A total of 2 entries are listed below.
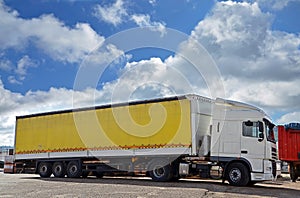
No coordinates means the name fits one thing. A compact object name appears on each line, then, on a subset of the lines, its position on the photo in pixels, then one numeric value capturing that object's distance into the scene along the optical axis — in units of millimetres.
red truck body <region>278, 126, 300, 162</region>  13437
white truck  11560
